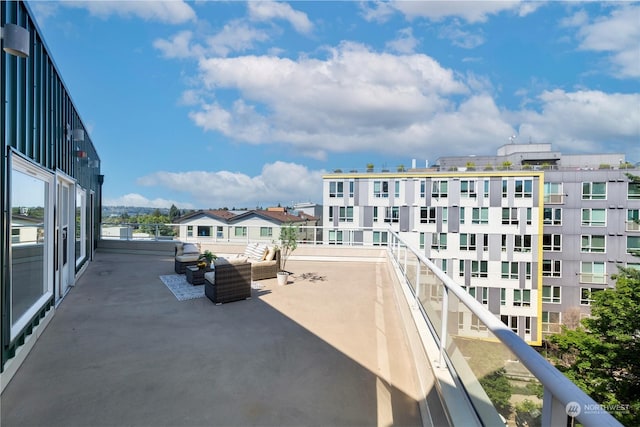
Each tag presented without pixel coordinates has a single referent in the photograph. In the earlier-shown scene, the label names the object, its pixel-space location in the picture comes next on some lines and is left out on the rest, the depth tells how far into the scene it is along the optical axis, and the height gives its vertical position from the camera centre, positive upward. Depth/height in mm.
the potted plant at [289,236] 7641 -539
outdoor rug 5740 -1486
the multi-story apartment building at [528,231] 23438 -1089
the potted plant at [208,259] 7106 -1035
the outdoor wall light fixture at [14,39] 2750 +1517
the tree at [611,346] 12523 -5656
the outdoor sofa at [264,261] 7073 -1090
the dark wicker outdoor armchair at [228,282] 5211 -1154
